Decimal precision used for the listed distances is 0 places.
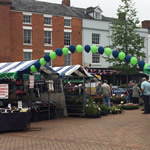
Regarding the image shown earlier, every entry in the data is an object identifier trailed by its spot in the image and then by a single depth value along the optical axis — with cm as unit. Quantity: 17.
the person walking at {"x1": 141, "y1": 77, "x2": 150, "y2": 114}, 1520
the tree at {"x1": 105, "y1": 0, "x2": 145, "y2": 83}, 2884
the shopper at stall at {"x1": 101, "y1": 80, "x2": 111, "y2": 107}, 1761
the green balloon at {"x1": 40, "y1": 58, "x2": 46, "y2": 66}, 1357
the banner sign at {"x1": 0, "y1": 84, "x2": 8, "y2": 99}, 1138
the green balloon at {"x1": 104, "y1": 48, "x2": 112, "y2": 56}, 1327
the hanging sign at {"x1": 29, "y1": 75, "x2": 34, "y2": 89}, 1204
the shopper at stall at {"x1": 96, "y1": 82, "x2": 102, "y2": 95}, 2004
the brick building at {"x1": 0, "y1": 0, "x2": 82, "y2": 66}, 3125
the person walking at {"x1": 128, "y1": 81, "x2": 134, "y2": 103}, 2079
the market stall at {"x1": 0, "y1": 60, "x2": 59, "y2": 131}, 1084
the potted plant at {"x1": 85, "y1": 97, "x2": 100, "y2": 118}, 1439
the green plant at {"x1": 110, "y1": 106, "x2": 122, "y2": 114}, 1585
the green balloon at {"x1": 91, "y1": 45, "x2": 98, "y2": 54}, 1338
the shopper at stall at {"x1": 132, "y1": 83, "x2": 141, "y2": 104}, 1978
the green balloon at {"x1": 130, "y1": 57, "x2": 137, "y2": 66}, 1276
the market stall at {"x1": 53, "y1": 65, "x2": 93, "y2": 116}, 1487
